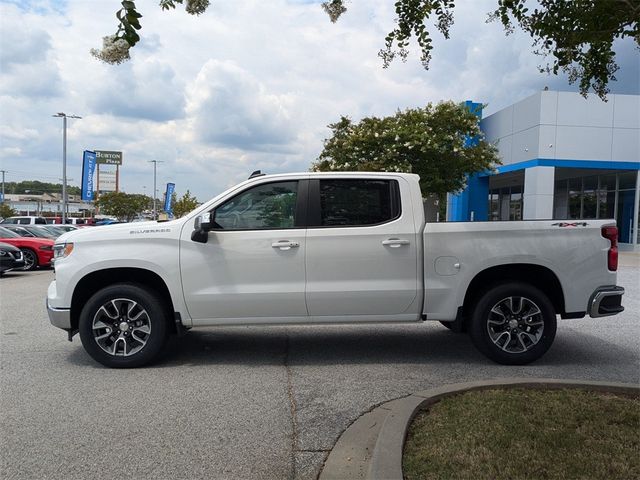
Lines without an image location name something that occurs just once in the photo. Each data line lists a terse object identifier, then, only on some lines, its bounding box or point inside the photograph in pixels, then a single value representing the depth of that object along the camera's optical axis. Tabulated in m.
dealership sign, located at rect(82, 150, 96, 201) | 36.47
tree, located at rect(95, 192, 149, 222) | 73.06
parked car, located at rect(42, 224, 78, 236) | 23.20
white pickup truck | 5.68
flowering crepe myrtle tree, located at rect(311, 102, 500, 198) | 23.33
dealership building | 25.14
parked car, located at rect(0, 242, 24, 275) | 15.10
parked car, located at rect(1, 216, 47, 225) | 32.66
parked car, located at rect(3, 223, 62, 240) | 20.58
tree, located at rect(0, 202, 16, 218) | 84.44
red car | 17.27
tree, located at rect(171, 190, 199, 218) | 77.44
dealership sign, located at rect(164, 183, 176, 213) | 65.44
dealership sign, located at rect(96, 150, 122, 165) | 96.06
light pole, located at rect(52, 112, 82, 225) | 38.88
